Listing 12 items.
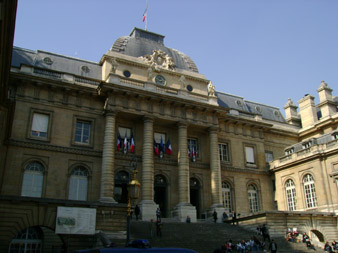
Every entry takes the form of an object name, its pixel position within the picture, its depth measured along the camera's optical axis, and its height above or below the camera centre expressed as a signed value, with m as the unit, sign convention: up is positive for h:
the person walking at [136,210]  22.98 +2.07
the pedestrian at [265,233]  22.12 +0.52
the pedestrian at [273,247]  19.33 -0.27
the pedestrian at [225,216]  27.82 +1.97
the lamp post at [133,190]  13.95 +2.00
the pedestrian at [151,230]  20.62 +0.79
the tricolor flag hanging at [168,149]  29.36 +7.41
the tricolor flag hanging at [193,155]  30.65 +7.17
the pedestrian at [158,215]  23.07 +1.76
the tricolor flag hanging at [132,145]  28.22 +7.43
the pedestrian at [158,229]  21.19 +0.81
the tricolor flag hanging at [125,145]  27.94 +7.36
